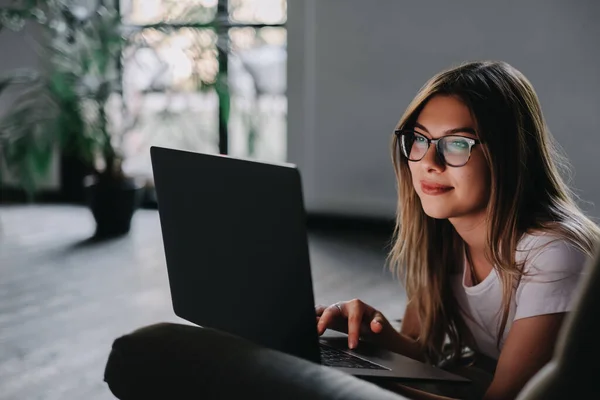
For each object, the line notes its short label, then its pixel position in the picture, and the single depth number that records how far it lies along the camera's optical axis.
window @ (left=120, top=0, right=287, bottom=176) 5.18
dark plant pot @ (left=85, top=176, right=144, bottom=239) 4.68
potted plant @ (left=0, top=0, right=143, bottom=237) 4.52
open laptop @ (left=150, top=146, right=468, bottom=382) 1.00
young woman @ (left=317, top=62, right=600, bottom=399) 1.33
